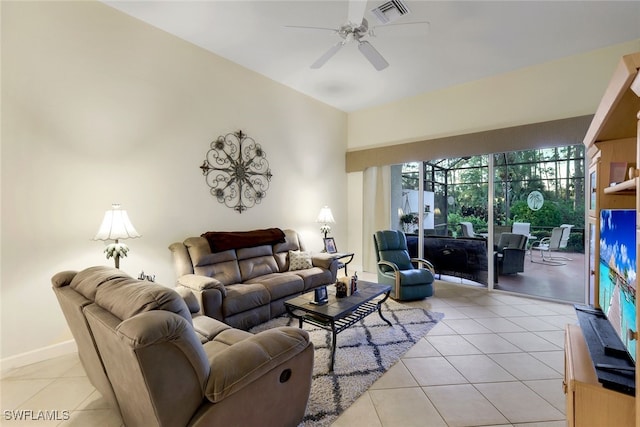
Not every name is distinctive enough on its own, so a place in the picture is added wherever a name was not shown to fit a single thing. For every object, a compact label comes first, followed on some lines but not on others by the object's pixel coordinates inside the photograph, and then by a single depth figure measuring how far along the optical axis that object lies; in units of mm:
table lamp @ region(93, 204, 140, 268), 2480
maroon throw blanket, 3424
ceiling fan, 2346
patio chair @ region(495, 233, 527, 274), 4268
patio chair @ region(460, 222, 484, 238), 4660
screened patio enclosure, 3904
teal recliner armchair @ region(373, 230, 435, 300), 3861
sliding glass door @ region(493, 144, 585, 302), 3855
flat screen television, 1316
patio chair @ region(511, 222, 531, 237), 4195
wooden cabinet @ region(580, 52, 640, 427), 1188
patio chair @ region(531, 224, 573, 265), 3945
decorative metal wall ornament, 3775
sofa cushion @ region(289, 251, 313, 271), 3998
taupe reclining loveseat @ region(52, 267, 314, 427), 1101
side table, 4191
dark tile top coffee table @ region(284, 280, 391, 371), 2357
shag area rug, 1933
